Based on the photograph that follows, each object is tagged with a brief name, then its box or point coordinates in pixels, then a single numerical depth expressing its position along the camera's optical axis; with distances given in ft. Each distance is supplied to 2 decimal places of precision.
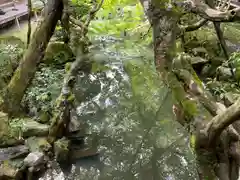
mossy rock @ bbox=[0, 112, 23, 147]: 17.10
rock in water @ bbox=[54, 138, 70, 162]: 18.41
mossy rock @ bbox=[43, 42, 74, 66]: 32.24
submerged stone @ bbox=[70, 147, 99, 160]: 19.17
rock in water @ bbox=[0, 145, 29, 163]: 16.81
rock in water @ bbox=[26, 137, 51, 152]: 18.09
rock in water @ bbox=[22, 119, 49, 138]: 19.24
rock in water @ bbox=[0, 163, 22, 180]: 15.29
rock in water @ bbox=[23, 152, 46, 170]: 16.55
